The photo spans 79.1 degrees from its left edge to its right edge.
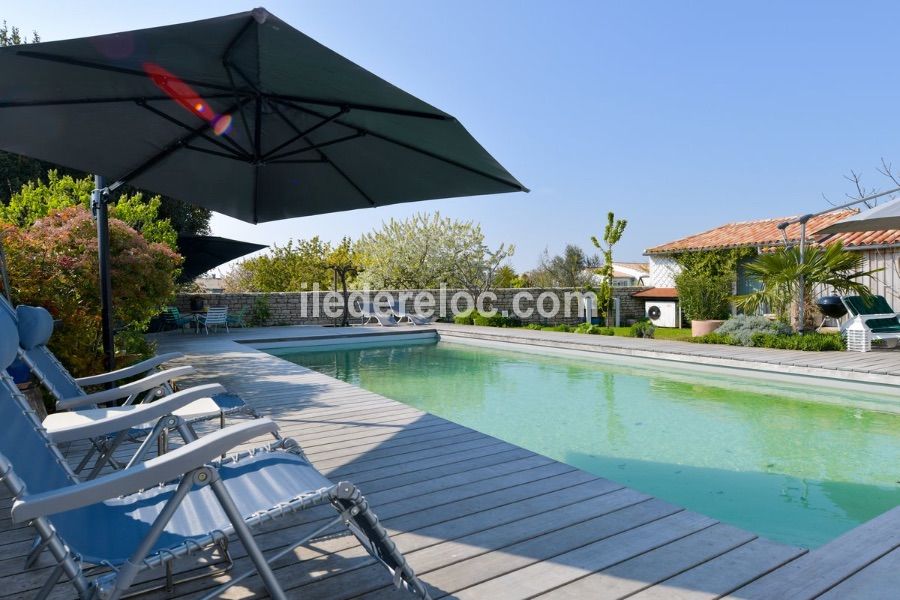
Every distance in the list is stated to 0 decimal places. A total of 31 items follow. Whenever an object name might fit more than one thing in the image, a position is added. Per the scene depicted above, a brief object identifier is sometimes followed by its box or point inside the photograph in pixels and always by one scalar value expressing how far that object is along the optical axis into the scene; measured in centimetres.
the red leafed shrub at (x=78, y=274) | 504
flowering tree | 2167
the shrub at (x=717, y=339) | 1034
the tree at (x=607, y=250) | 1545
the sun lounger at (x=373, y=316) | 1642
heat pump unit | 1695
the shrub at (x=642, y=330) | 1273
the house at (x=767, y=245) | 1261
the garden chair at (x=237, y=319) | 1606
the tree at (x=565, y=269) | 3045
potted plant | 1435
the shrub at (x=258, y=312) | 1692
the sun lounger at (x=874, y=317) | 900
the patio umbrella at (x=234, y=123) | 256
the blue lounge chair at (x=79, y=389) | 275
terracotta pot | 1235
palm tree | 1002
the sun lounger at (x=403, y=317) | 1673
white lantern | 893
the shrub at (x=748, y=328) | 1009
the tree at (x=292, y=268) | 2298
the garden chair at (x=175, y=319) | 1448
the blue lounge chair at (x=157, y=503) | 138
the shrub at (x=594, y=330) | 1390
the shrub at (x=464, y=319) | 1713
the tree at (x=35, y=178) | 1440
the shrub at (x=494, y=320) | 1617
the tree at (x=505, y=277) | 2302
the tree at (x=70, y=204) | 868
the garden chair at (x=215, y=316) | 1430
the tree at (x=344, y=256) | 2405
